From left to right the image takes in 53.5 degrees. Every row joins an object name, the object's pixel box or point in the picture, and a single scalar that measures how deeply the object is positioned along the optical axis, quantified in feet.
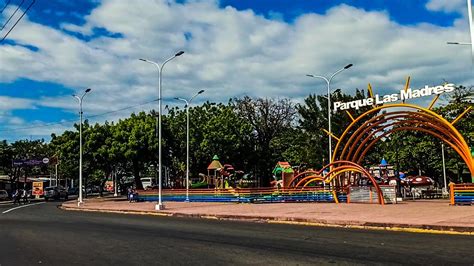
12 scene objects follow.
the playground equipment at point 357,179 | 82.79
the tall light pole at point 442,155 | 147.86
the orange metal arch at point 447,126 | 80.69
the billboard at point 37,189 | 211.61
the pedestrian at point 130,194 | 135.01
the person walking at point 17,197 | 158.11
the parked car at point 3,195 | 198.27
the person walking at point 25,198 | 165.83
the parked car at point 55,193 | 187.46
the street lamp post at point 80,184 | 126.39
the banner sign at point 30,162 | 199.93
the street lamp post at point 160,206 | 92.63
